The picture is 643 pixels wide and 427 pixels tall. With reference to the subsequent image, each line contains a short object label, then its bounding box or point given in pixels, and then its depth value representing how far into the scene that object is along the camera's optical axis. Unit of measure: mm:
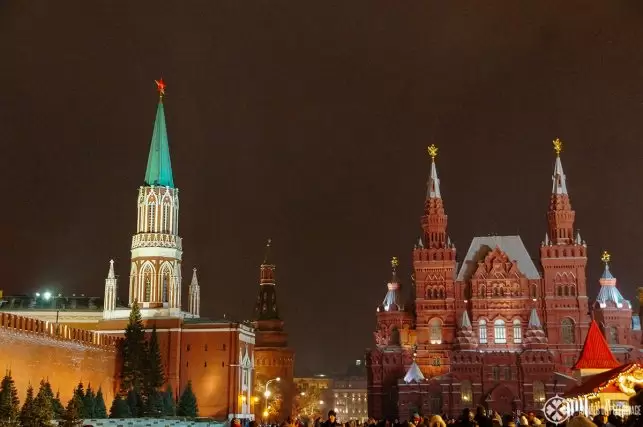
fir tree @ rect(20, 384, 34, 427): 41531
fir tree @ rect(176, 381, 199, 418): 69812
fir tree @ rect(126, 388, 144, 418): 65438
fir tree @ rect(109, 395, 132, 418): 61062
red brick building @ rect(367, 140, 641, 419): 85250
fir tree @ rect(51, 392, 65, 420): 49562
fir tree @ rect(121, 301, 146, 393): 71562
